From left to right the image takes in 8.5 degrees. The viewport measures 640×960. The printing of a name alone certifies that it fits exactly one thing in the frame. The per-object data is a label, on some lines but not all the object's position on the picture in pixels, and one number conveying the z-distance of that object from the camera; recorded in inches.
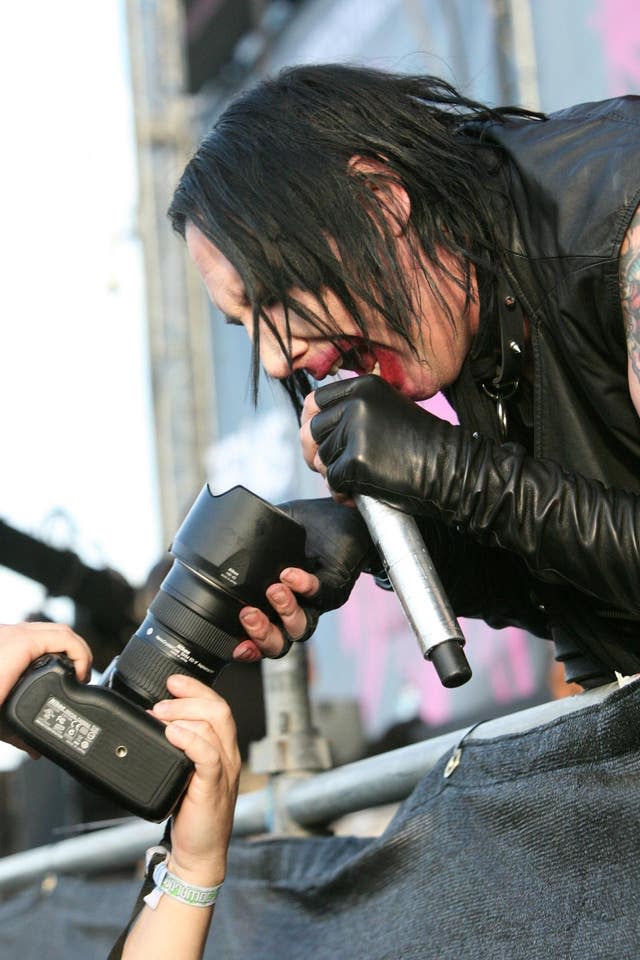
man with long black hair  133.0
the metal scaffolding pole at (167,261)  399.5
